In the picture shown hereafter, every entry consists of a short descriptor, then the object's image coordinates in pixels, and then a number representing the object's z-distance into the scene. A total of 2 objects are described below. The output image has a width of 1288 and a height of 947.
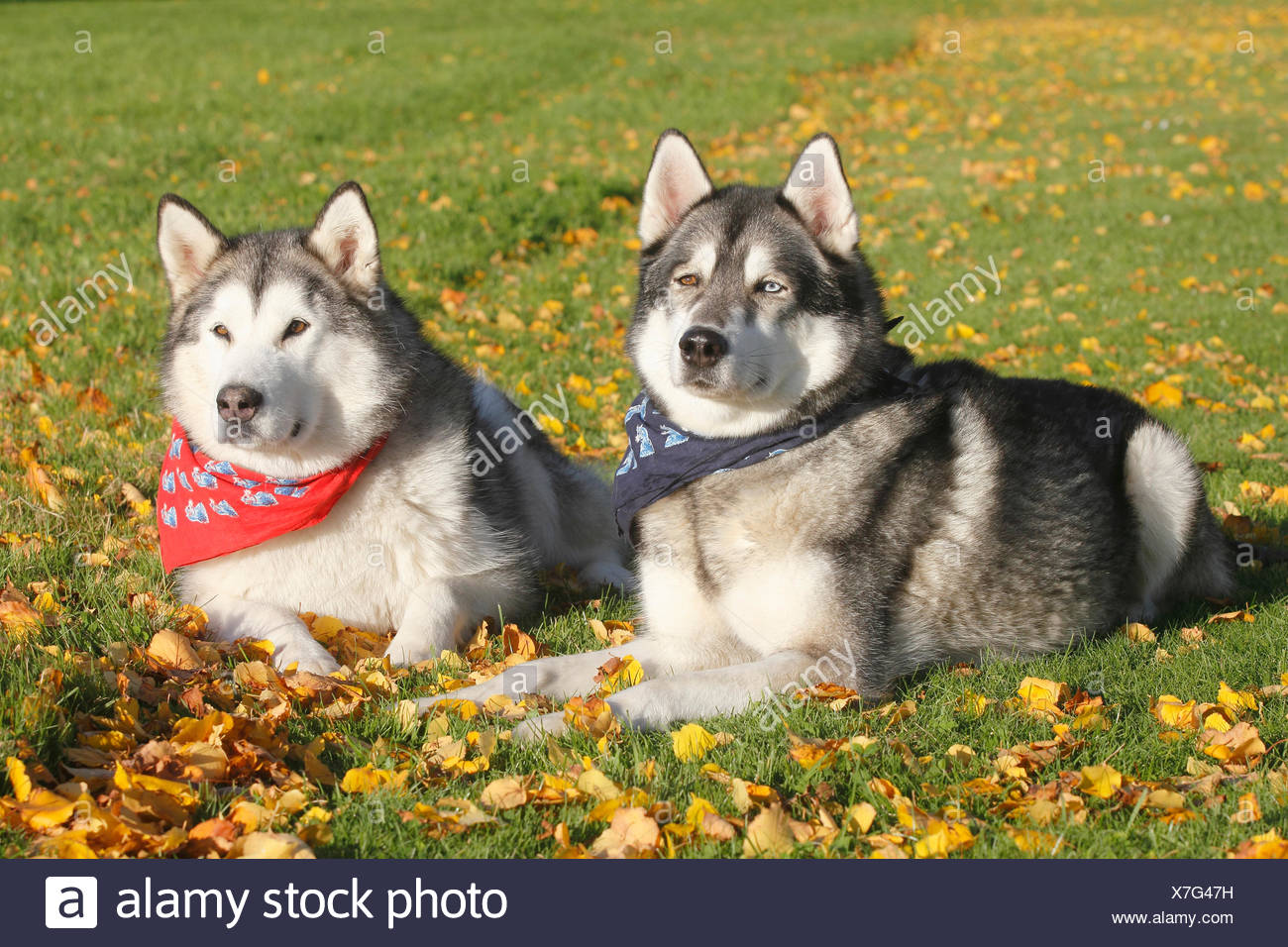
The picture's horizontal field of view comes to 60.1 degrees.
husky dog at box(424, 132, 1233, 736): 4.32
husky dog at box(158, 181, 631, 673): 4.76
